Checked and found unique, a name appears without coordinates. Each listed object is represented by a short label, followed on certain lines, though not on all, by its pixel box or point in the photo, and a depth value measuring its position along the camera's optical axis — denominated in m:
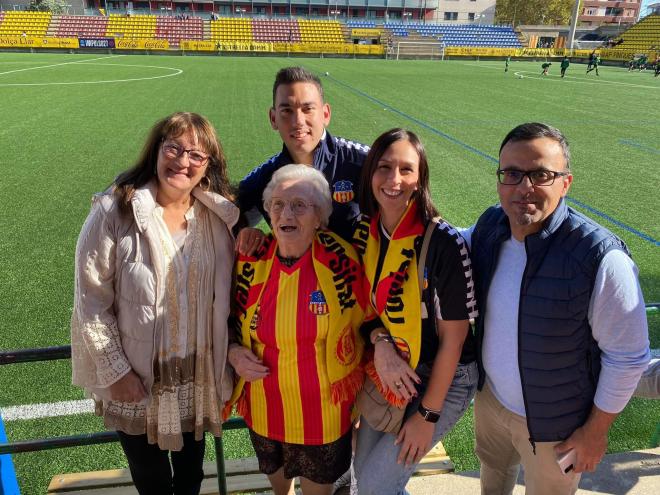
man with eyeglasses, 1.69
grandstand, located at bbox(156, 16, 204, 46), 48.22
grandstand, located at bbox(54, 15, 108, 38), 46.28
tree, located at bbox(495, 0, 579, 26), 69.44
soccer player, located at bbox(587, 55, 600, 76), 31.68
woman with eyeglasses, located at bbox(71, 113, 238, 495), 1.95
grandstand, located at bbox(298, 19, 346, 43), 51.37
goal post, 45.19
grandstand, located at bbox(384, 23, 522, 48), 52.44
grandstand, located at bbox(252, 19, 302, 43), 50.68
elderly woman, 1.96
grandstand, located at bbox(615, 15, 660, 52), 48.38
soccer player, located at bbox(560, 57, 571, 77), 28.92
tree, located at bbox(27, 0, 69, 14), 52.30
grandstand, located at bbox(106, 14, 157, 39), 47.19
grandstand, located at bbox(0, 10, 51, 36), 45.16
